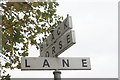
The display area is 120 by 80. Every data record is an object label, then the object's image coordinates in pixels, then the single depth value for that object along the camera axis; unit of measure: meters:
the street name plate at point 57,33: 4.45
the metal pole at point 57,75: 4.46
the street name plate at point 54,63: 4.75
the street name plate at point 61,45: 4.38
